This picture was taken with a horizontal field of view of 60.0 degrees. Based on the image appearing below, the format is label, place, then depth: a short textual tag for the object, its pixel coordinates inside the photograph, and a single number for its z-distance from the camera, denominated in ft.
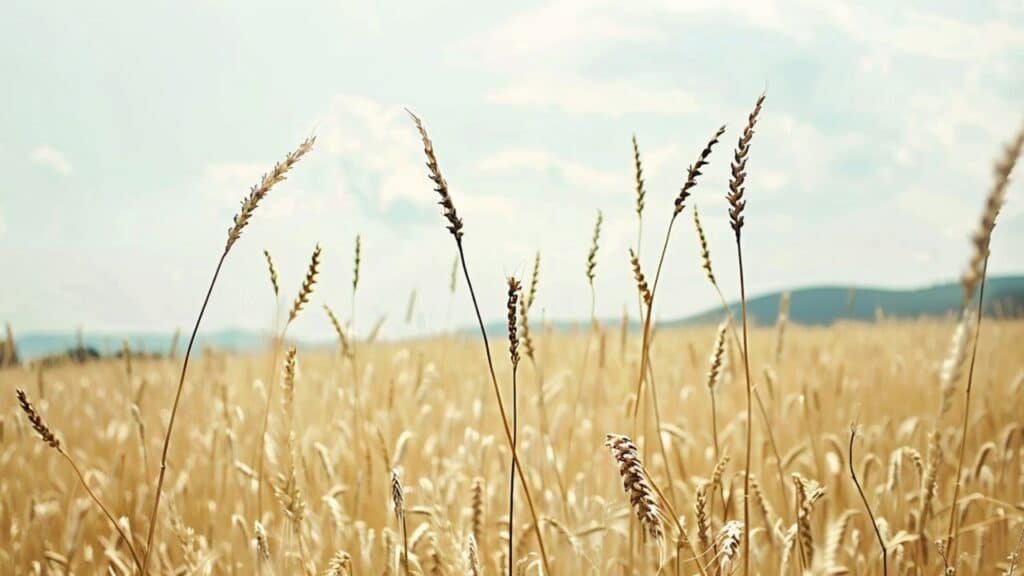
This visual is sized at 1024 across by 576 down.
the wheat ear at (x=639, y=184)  5.40
